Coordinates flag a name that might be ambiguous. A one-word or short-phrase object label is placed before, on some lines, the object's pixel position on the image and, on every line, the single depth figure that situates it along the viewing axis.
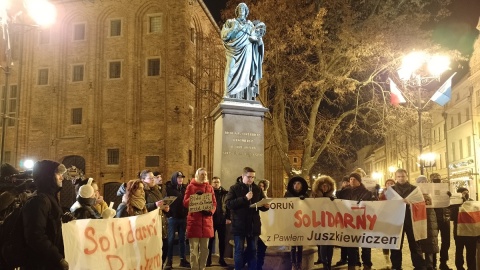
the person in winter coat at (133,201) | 7.27
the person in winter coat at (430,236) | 9.38
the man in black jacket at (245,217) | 8.55
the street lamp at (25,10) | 12.12
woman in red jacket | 8.57
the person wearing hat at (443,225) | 10.41
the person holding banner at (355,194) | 9.14
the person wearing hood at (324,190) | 9.71
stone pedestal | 11.66
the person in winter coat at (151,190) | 9.04
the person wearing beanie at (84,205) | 6.06
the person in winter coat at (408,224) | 9.11
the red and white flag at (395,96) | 18.64
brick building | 34.62
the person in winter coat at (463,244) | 9.55
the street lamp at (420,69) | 16.23
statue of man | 12.56
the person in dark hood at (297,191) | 9.28
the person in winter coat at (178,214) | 10.77
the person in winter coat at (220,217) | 10.80
